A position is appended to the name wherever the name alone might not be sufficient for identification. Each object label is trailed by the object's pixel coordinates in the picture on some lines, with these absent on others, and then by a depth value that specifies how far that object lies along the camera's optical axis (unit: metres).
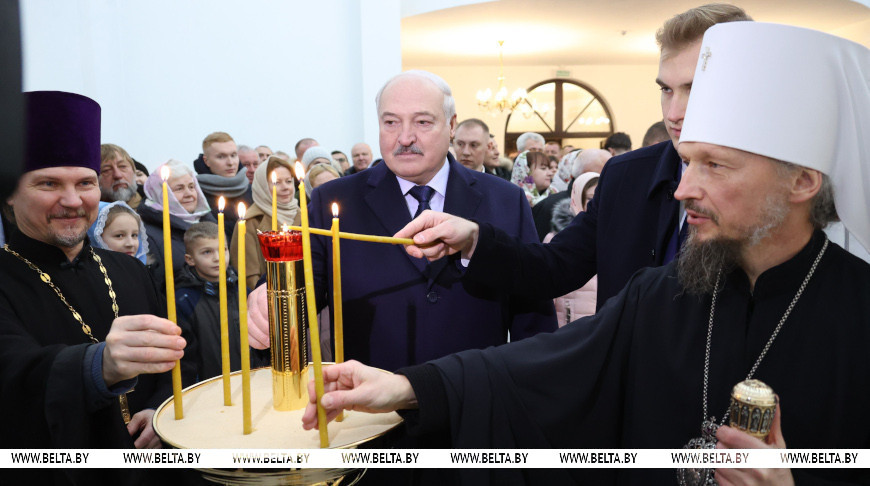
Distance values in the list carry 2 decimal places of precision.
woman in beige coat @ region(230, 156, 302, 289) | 4.38
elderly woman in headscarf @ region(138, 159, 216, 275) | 3.94
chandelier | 15.22
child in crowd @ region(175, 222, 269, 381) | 3.25
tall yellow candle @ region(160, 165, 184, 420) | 1.08
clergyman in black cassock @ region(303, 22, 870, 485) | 1.29
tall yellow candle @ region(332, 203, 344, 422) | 1.14
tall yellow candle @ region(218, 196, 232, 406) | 1.15
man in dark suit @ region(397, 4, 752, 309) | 1.80
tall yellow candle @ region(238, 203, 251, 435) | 1.10
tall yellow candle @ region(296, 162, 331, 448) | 1.05
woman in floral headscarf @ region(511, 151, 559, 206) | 6.66
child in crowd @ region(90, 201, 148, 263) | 3.45
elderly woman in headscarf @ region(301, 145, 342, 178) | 6.51
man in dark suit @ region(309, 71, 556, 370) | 2.08
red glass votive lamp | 1.17
